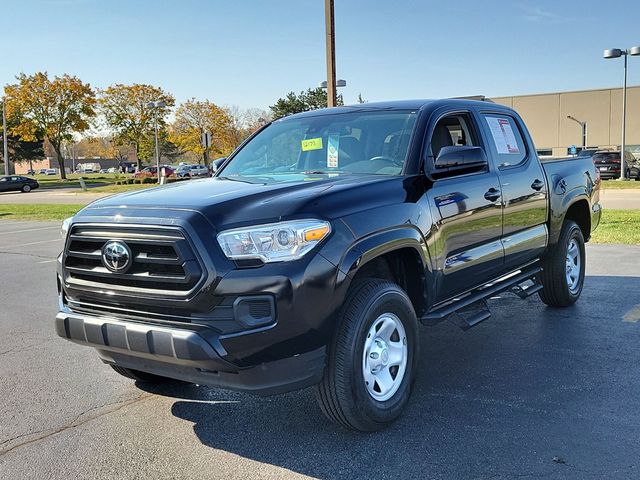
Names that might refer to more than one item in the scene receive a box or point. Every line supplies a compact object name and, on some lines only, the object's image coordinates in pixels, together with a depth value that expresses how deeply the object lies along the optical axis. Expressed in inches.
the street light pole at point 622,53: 1056.8
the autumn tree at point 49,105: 2087.8
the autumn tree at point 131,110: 2316.7
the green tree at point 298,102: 2095.2
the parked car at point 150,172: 2138.8
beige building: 2159.2
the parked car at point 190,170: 2242.4
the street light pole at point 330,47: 479.8
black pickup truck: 119.0
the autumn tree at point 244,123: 2417.6
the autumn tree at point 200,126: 2358.5
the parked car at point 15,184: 1830.7
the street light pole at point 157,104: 1505.9
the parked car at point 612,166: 1254.3
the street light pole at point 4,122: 2030.8
